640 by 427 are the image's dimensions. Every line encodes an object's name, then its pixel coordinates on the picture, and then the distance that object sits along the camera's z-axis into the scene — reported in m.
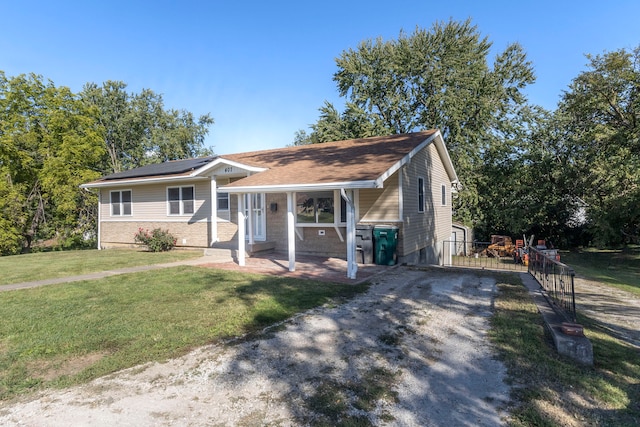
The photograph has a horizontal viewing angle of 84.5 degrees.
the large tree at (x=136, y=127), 32.81
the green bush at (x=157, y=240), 14.00
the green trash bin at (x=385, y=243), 10.16
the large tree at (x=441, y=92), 23.86
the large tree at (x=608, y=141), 15.92
